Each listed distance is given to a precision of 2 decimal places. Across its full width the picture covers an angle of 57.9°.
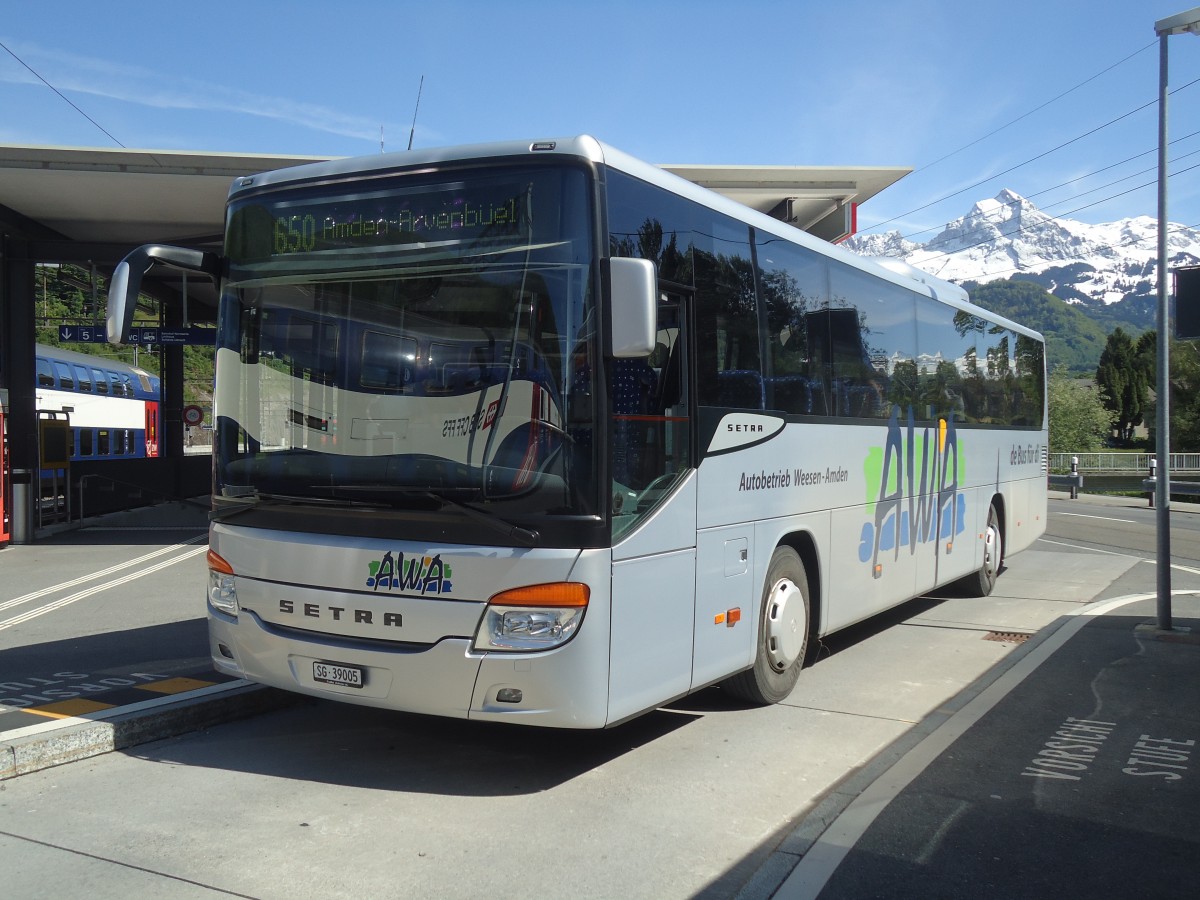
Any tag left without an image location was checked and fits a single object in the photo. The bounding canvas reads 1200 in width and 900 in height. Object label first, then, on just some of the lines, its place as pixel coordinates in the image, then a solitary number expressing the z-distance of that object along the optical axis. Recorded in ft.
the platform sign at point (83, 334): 67.21
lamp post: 31.45
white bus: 17.24
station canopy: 52.13
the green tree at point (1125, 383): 335.88
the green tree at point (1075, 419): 266.98
